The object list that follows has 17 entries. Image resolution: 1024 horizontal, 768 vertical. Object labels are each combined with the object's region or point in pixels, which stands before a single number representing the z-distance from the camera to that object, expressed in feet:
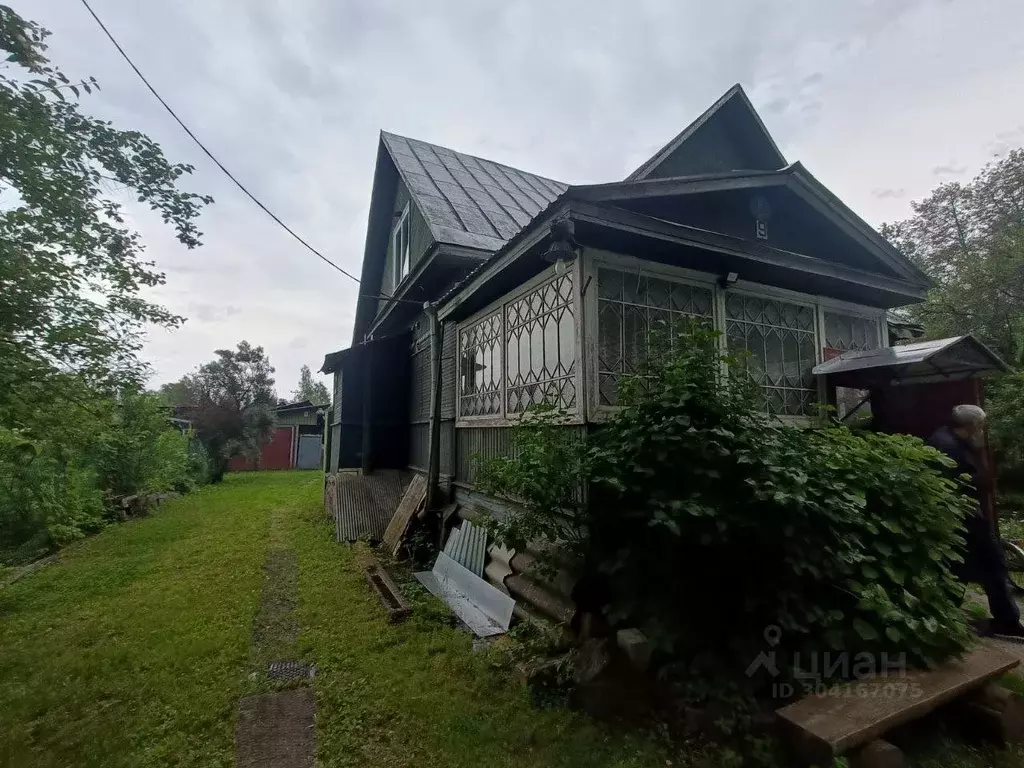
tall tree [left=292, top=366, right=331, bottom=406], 183.56
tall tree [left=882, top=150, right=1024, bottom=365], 34.06
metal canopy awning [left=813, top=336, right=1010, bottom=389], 13.76
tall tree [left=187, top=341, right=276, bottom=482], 54.90
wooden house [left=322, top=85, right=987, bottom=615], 13.32
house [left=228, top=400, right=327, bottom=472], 77.30
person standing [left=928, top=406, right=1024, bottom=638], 11.48
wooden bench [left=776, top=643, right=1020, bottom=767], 6.99
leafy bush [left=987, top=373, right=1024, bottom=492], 28.07
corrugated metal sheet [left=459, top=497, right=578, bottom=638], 11.46
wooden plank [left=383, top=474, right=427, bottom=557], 21.26
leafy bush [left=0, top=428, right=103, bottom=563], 24.98
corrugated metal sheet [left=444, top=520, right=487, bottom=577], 16.57
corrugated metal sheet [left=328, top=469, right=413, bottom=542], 24.17
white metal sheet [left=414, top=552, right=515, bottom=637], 13.55
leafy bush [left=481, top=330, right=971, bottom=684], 8.90
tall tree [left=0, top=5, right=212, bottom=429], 11.76
